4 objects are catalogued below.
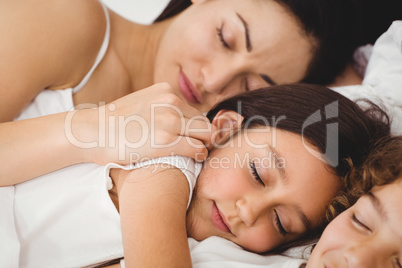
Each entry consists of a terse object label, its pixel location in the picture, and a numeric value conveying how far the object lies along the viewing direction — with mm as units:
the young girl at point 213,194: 997
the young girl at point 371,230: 826
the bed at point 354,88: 970
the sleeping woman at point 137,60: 1052
